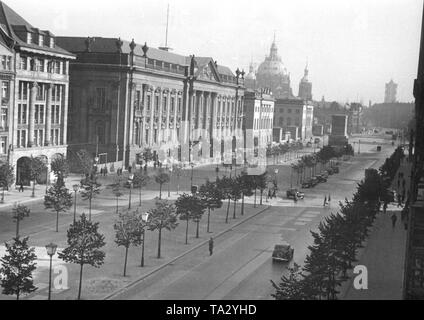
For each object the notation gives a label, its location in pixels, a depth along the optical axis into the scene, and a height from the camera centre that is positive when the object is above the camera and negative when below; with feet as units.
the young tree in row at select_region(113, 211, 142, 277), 113.60 -21.41
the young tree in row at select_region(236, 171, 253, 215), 188.24 -20.87
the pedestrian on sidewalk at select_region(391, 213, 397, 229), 168.86 -25.24
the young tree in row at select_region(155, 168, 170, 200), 210.38 -22.05
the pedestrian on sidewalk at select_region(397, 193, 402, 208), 209.01 -25.50
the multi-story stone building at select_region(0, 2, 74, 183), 216.33 +2.84
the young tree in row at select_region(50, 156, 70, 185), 210.59 -20.72
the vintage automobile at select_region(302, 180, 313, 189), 265.34 -27.45
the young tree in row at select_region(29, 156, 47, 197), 201.36 -20.15
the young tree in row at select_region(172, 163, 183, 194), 264.31 -24.83
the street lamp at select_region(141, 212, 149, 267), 118.40 -20.13
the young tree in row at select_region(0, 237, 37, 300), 86.22 -22.29
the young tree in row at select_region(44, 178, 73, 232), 152.76 -22.00
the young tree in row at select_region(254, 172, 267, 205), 203.31 -21.13
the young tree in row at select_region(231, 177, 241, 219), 180.75 -21.72
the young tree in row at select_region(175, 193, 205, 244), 145.07 -21.10
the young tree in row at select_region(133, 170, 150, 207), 199.93 -21.95
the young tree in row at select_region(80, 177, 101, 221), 172.24 -21.72
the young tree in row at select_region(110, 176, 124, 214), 183.07 -23.52
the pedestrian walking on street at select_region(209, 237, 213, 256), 130.26 -26.43
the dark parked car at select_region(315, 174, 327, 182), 285.80 -26.79
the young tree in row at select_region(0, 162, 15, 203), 181.57 -20.79
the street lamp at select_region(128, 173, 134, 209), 200.36 -21.91
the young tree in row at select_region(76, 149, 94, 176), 230.07 -20.39
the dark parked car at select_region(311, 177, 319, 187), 272.17 -26.99
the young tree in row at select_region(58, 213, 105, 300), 99.91 -21.18
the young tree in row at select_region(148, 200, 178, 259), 130.86 -21.37
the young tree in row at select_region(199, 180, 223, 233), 161.48 -20.47
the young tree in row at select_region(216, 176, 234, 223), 181.68 -20.65
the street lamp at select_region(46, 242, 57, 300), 89.66 -19.41
